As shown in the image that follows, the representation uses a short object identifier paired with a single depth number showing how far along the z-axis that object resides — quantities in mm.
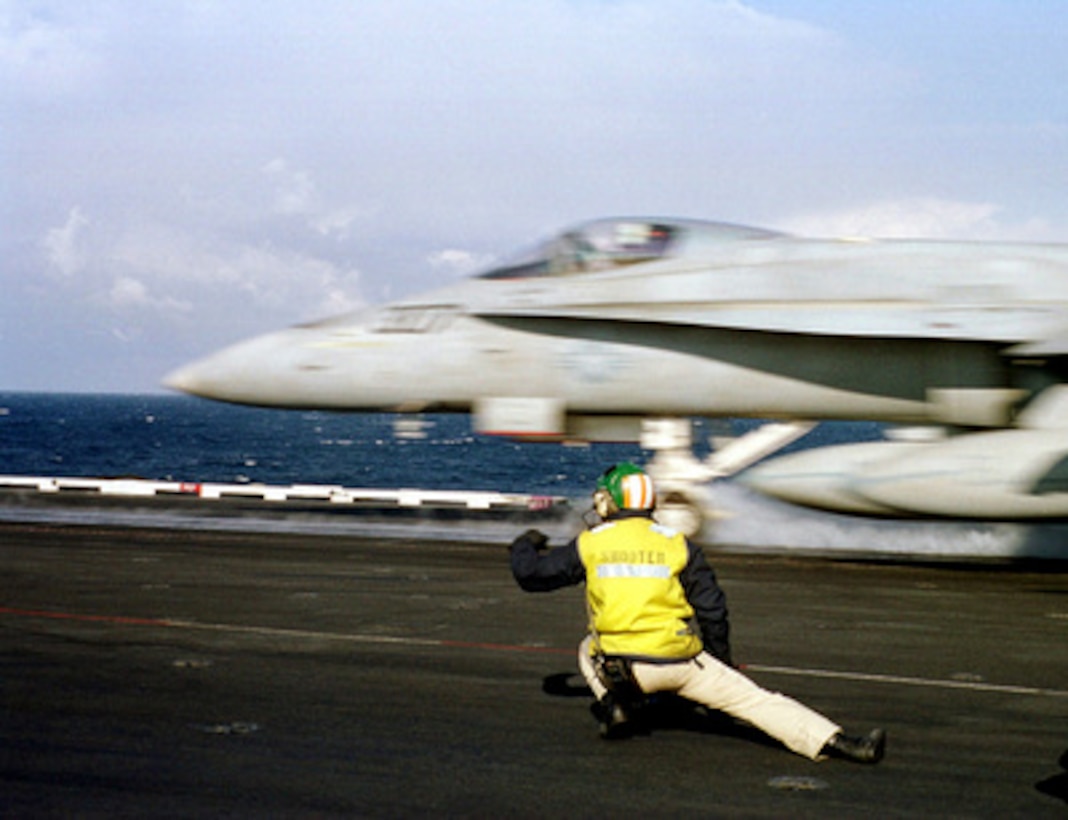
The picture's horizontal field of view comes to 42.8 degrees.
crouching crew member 6691
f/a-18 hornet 16453
